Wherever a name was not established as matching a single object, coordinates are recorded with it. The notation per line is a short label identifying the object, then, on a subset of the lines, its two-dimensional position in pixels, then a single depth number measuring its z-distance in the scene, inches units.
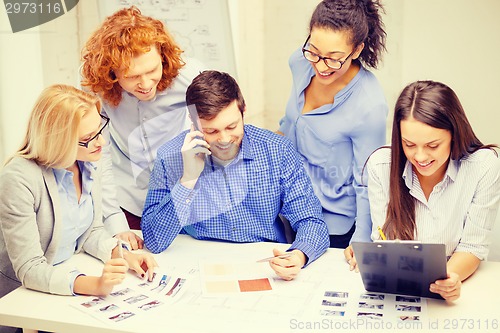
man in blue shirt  76.6
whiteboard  97.3
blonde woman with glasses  66.1
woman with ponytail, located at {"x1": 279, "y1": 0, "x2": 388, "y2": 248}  79.1
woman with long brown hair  65.8
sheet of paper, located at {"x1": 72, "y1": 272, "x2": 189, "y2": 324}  62.3
